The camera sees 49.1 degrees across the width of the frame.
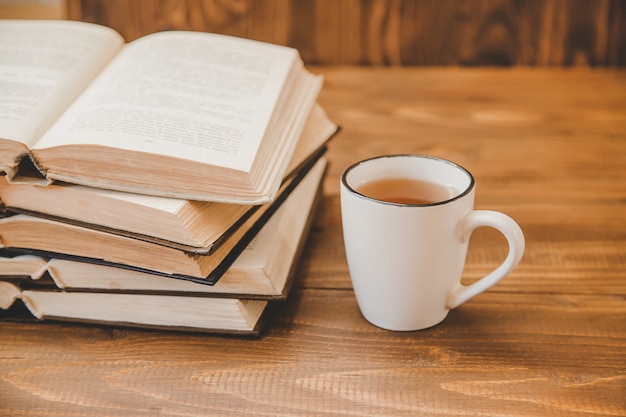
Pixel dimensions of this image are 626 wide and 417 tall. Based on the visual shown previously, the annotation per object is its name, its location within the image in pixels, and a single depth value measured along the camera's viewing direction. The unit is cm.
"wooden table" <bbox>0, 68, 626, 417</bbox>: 50
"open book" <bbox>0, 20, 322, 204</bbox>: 53
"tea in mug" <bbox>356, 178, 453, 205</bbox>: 58
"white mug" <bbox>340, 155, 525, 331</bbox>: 52
